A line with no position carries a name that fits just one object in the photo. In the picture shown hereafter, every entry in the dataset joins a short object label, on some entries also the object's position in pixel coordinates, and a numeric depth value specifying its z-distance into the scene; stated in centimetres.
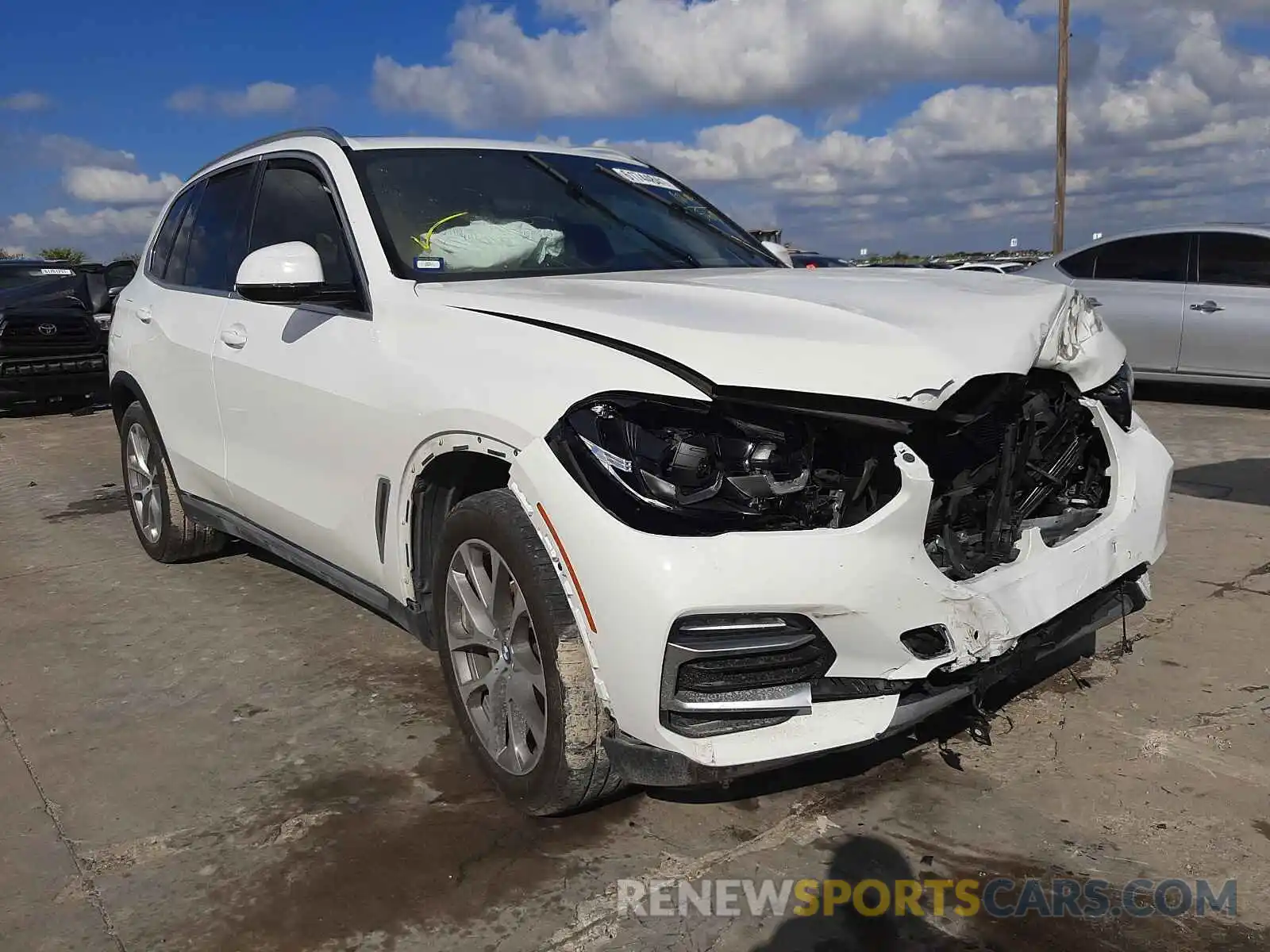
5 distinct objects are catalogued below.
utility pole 1997
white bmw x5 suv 226
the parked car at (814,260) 1845
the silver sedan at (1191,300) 867
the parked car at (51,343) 1114
